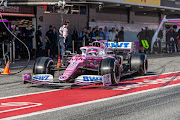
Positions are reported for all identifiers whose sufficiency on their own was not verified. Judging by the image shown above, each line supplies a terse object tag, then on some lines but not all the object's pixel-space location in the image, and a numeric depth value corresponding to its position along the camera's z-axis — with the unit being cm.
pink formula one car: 968
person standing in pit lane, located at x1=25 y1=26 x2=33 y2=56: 2075
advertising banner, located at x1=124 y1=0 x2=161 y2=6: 3013
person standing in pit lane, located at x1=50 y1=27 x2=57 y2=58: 2208
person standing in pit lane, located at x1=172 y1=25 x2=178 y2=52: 3095
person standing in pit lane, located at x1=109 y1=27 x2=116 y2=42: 2599
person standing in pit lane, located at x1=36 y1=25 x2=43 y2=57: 2131
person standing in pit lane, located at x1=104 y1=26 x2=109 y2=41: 2593
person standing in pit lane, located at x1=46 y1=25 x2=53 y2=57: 2195
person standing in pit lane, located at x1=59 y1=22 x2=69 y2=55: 1935
